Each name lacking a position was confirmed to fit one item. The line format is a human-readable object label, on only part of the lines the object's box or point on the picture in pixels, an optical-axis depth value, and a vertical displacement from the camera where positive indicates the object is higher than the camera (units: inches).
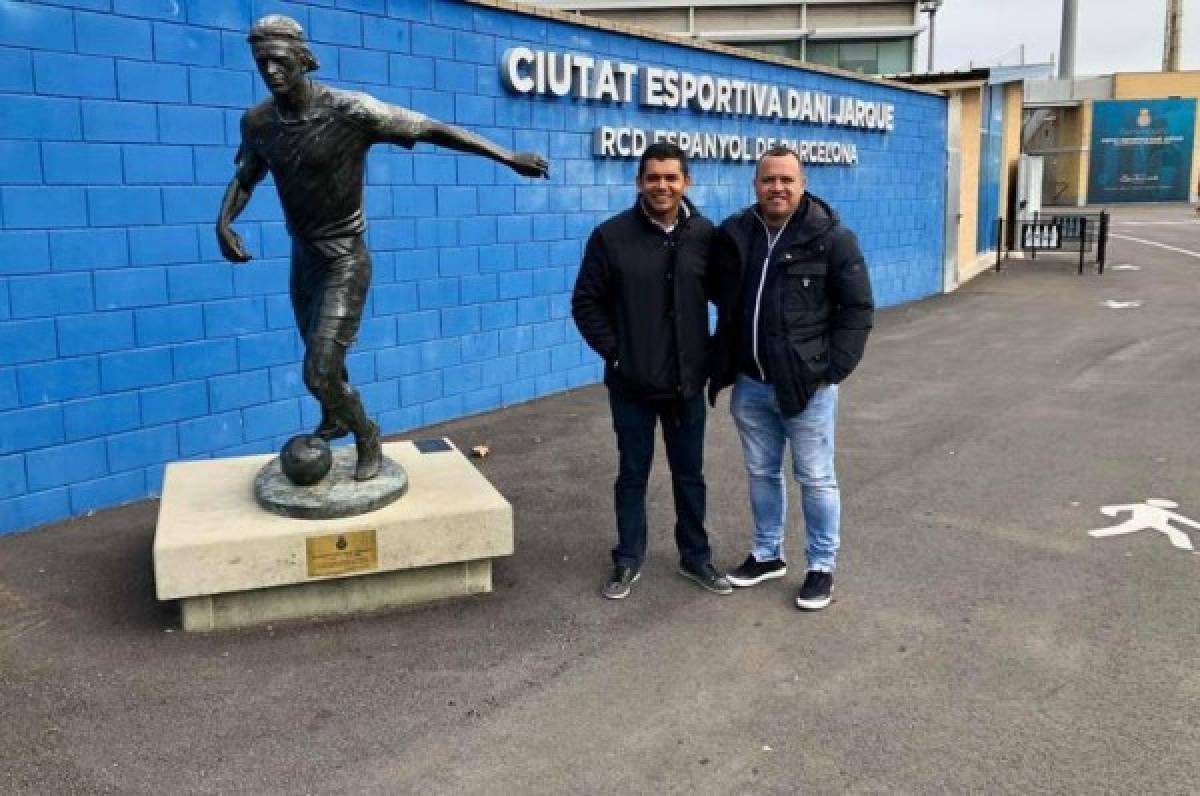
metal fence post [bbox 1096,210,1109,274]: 692.7 -27.5
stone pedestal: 157.4 -51.6
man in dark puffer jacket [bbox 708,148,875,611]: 159.9 -18.8
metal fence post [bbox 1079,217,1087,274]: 692.7 -23.4
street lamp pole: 1825.8 +327.7
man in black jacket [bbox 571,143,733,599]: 165.6 -15.2
